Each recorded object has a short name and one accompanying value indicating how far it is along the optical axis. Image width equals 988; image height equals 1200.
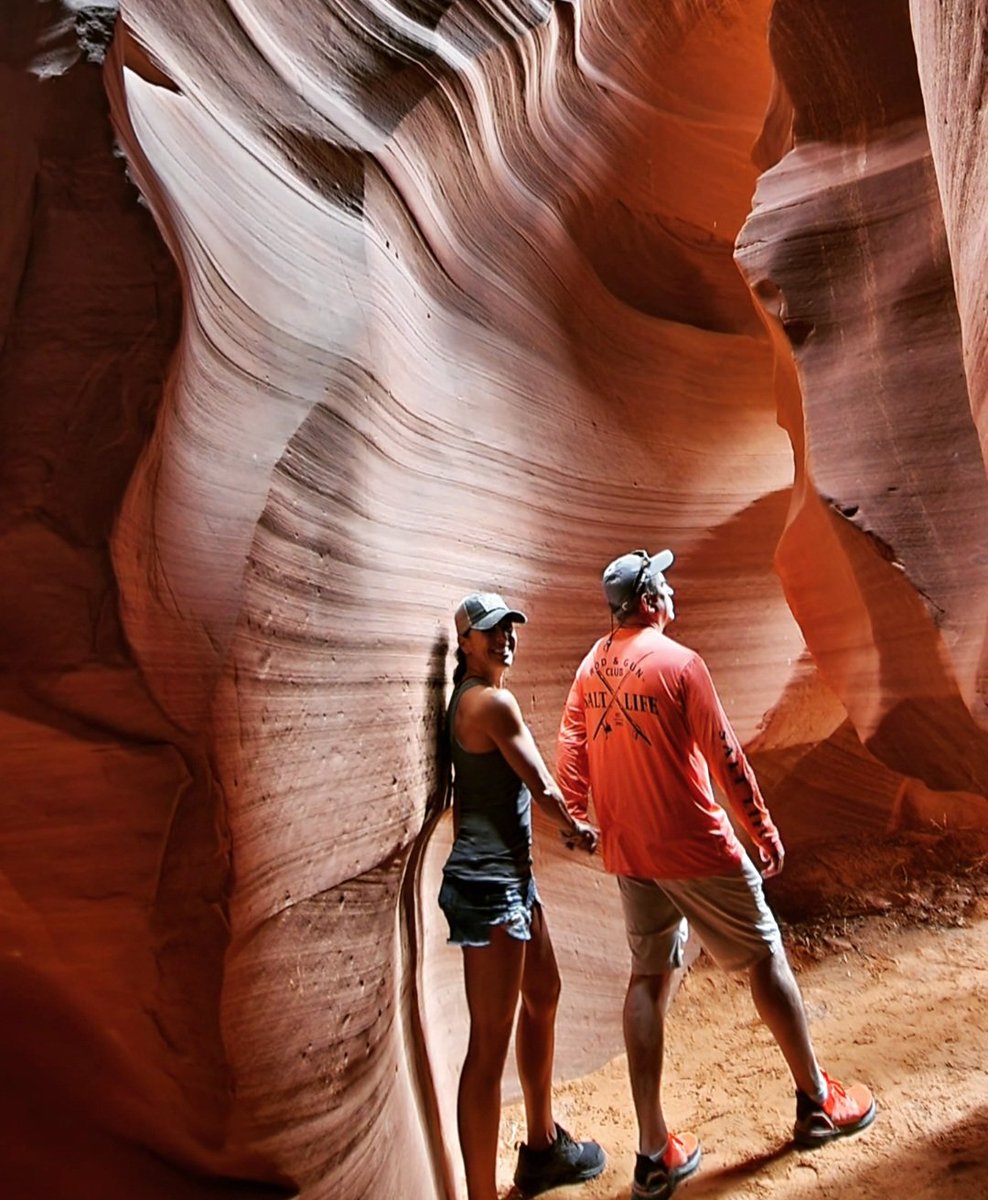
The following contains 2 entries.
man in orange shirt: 2.61
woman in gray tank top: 2.47
